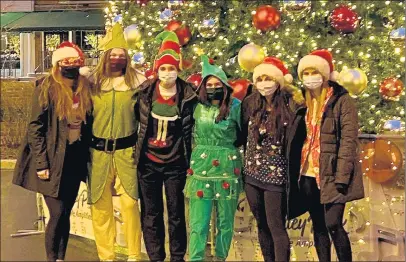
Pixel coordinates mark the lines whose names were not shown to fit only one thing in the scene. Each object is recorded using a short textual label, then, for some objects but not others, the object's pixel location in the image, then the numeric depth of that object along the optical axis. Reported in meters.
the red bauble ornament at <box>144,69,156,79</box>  5.36
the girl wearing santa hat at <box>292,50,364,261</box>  4.71
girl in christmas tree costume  5.01
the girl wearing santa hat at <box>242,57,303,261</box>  4.88
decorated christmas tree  6.60
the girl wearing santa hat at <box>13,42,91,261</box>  4.99
